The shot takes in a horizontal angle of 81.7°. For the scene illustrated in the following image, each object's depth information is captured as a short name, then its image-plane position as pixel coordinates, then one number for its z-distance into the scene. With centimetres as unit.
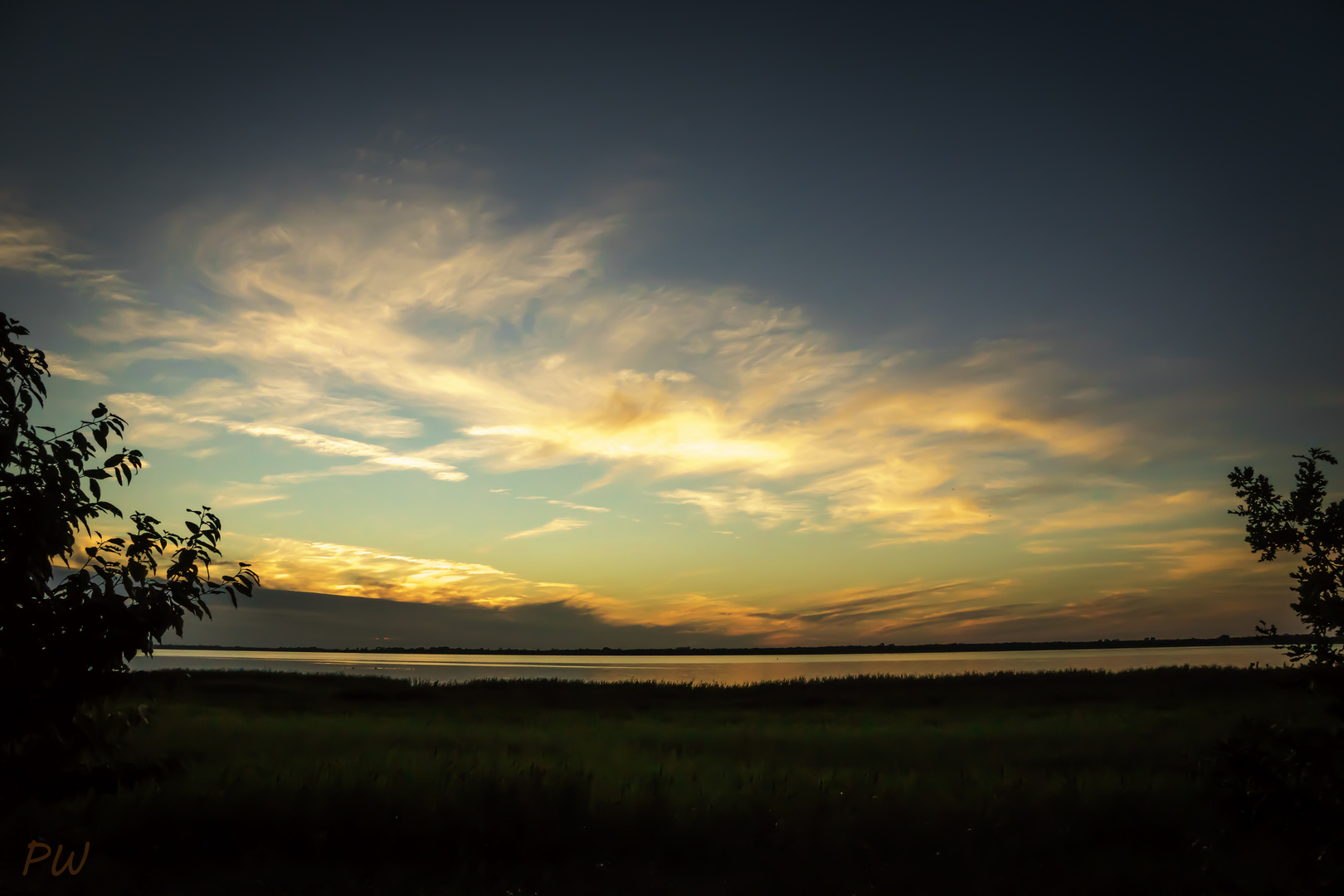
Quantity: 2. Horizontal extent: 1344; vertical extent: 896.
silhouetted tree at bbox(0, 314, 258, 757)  609
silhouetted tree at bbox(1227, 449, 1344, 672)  695
